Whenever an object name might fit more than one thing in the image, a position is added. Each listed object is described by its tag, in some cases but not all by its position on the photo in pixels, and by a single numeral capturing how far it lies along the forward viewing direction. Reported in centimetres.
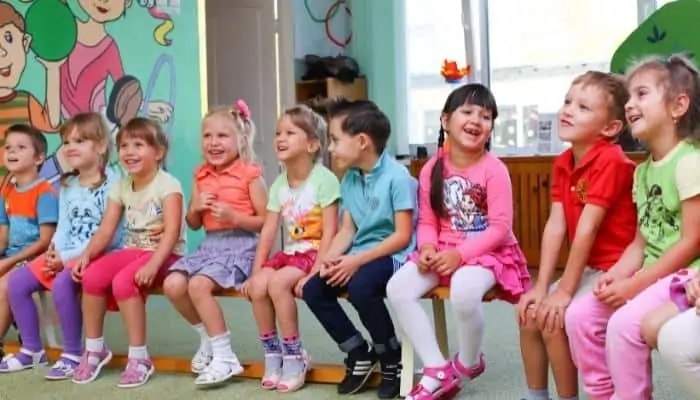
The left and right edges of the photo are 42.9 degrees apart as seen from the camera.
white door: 539
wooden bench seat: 222
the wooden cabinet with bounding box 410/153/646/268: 488
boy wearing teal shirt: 224
